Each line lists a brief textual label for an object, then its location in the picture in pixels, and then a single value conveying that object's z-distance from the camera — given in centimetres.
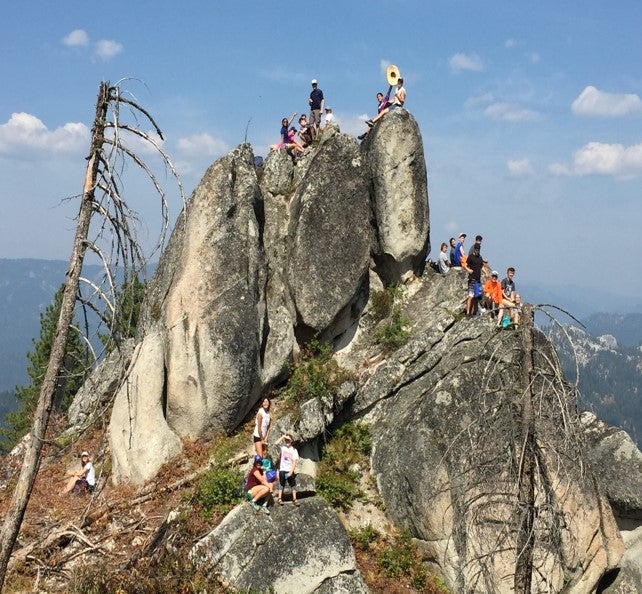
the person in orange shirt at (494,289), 2394
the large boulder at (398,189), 2730
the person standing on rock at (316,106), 2831
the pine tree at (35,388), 4316
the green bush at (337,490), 2172
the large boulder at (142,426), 2238
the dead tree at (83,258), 1120
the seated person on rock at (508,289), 2306
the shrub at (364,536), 2073
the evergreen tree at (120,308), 1081
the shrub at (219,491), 2025
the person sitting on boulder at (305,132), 2869
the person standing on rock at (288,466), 1944
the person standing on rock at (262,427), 2181
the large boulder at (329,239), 2572
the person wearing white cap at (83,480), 2217
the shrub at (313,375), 2398
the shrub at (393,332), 2602
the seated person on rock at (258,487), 1886
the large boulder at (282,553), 1767
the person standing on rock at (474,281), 2541
